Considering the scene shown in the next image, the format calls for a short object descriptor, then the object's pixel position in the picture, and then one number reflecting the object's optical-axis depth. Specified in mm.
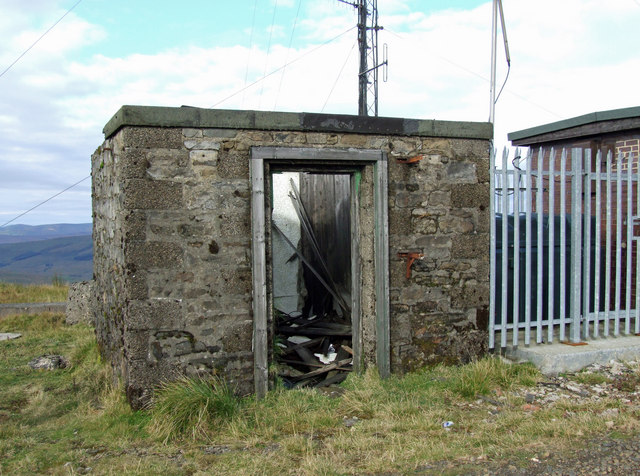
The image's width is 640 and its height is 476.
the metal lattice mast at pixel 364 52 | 12430
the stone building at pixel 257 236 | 4496
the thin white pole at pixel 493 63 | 5520
